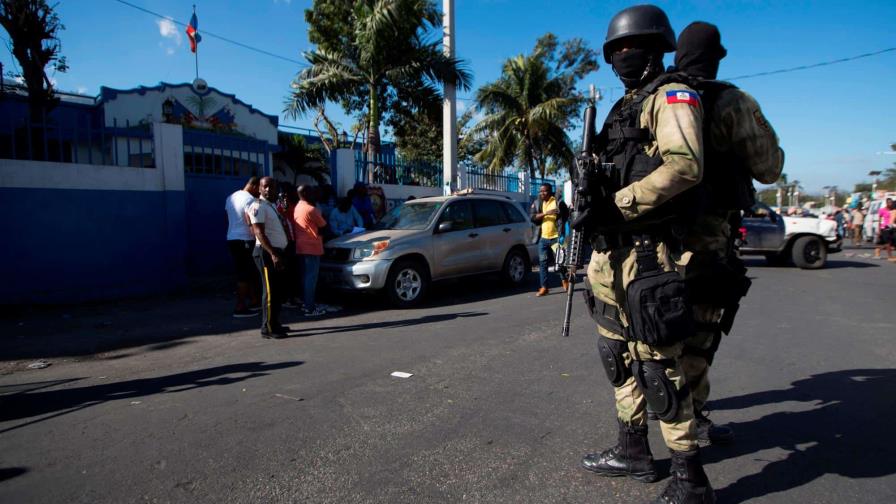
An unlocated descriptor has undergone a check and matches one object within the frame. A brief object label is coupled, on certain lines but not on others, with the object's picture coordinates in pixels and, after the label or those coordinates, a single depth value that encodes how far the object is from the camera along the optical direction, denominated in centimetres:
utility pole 1383
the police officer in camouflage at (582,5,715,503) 223
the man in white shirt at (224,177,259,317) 711
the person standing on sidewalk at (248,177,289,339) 574
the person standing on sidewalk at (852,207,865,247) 2238
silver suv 746
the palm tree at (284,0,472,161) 1259
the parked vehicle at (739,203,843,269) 1209
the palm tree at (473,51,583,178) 2052
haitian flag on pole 1694
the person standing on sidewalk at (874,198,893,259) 1439
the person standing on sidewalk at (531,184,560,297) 834
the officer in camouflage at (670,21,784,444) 249
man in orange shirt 684
